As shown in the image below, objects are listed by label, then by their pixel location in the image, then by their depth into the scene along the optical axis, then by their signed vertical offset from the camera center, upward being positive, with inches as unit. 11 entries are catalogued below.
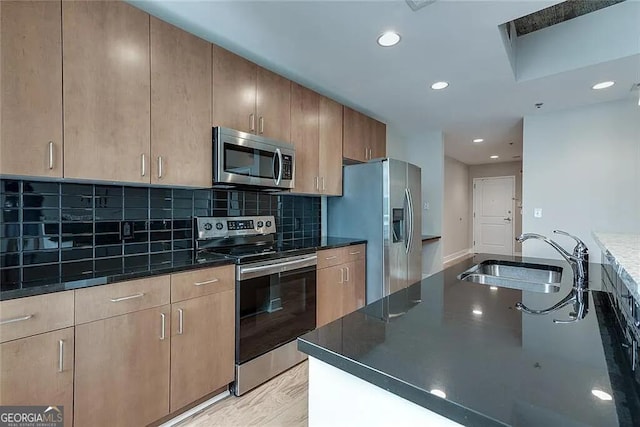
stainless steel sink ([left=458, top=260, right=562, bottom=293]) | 64.4 -14.7
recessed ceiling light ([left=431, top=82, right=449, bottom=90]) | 108.8 +45.5
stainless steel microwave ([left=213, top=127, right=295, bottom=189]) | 81.9 +14.9
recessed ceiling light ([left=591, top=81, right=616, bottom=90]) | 108.7 +45.3
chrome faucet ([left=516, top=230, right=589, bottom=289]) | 52.8 -9.4
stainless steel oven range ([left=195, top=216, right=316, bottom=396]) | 78.7 -23.8
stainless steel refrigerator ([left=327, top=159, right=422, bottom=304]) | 120.4 -2.8
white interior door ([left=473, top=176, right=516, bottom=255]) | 283.6 -3.7
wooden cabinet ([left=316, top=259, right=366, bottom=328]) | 104.3 -29.1
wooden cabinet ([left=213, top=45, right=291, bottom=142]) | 84.0 +34.2
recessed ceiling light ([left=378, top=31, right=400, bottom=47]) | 77.3 +44.7
